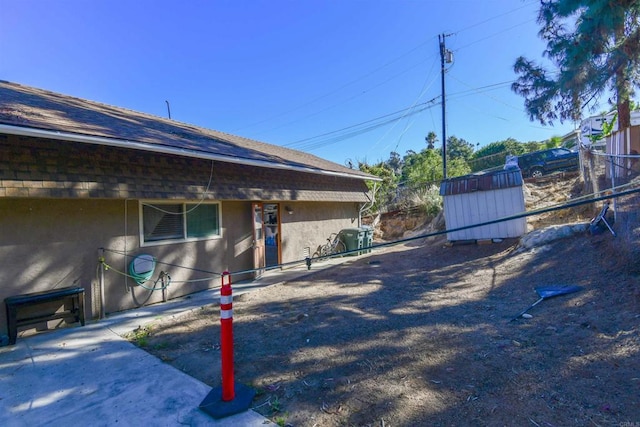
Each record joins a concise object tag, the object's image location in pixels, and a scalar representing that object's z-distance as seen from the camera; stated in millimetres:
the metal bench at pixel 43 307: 4473
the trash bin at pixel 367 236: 11984
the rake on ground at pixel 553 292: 4596
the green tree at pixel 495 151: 28266
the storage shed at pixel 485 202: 8789
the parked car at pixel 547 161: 15820
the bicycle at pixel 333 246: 11445
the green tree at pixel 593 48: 6059
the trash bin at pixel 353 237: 11578
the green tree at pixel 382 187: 18141
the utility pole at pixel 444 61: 16969
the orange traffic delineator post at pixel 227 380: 2682
